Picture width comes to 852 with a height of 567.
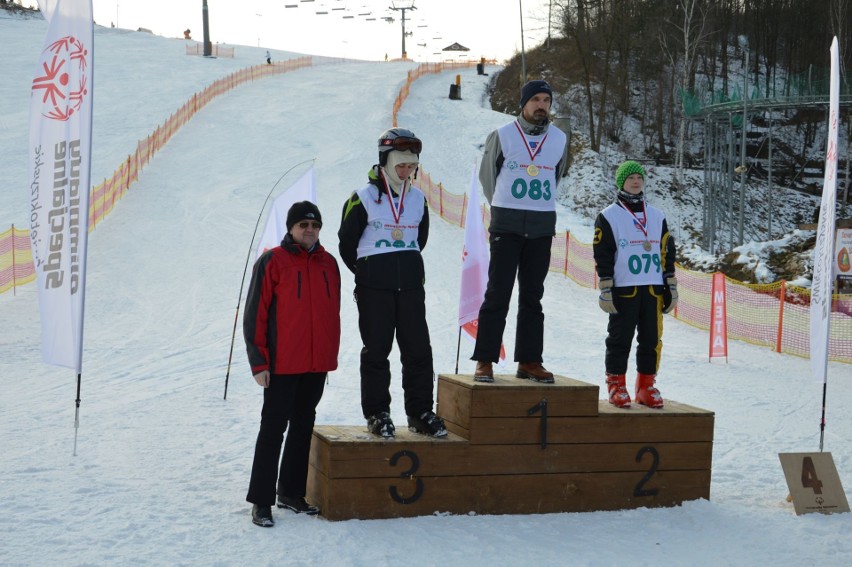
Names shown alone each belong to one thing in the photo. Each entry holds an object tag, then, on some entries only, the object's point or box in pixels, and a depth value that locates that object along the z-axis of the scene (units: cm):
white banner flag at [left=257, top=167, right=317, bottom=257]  859
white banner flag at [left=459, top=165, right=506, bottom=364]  847
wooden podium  496
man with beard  564
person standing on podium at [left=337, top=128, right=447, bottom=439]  520
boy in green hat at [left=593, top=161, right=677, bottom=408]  602
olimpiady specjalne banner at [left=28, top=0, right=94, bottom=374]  614
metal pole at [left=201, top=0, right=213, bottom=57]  4843
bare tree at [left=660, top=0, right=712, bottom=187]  4072
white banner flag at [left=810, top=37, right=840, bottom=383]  608
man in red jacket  488
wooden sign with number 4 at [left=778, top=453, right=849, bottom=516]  537
